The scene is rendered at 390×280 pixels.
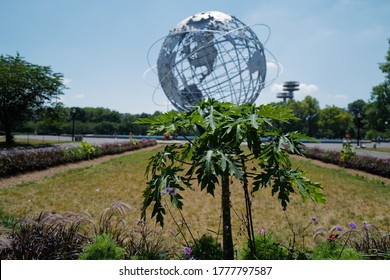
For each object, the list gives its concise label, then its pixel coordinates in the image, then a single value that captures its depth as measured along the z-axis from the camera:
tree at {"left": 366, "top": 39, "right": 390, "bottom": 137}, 32.01
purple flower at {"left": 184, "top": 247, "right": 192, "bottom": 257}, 2.62
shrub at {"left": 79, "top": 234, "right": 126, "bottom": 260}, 2.75
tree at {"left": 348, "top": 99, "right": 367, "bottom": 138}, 89.88
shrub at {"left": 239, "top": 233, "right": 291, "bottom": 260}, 2.94
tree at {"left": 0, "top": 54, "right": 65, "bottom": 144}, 24.69
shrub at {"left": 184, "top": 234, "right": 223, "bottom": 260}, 3.05
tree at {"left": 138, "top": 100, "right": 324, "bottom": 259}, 2.41
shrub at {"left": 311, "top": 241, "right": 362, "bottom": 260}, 2.69
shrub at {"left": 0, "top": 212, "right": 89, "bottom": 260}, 2.91
